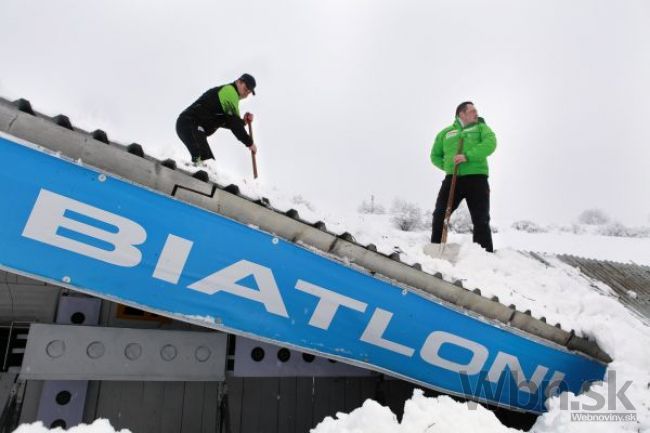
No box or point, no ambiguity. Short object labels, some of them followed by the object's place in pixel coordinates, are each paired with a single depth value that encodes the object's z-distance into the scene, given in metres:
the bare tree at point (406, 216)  23.97
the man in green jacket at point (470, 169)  5.19
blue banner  1.90
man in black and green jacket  5.29
